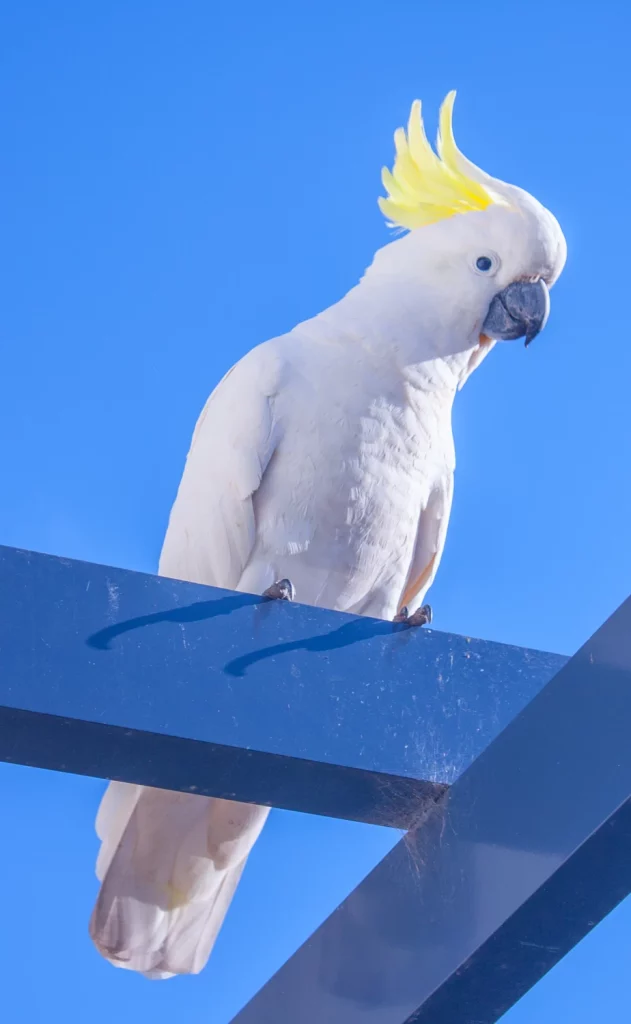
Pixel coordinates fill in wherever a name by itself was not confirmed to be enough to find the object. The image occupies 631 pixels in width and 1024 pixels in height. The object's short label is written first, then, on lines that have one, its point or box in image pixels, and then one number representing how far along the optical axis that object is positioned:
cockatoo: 3.10
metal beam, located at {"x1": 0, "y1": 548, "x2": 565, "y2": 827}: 2.49
